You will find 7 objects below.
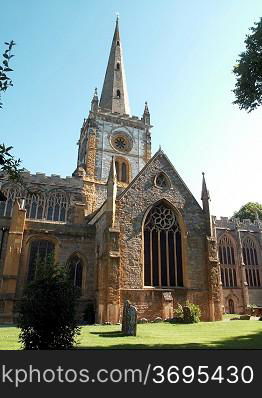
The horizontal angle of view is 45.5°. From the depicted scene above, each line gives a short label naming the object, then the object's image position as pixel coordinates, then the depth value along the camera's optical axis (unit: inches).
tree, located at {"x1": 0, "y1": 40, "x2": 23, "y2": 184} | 212.2
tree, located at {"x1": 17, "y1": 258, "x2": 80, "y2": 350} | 320.2
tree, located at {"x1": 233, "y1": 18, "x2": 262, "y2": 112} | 554.5
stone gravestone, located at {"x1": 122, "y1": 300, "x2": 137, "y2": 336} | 534.0
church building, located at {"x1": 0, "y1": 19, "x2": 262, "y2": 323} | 818.8
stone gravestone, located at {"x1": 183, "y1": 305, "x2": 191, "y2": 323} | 765.3
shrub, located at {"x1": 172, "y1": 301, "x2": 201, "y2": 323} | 768.3
